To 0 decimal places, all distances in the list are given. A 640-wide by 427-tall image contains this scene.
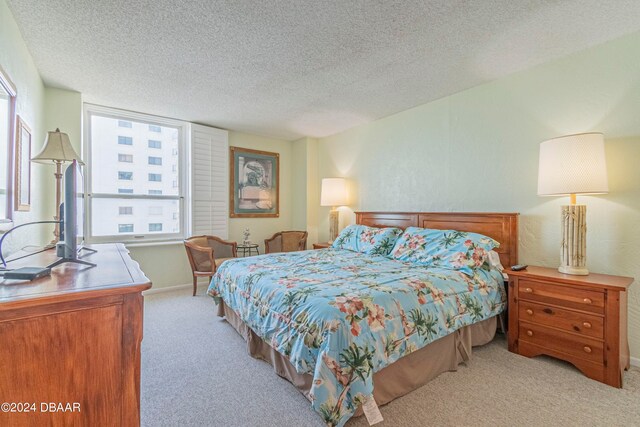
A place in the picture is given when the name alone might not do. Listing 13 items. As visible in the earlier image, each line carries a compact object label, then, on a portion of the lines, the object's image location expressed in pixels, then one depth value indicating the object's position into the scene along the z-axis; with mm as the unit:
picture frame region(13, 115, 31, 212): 1996
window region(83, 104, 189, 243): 3807
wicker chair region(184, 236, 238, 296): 3990
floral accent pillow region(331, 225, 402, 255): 3373
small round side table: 4797
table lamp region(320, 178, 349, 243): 4496
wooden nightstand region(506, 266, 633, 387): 1959
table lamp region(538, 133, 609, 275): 2156
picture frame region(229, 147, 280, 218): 4941
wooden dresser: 880
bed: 1550
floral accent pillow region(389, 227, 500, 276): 2568
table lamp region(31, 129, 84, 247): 2203
